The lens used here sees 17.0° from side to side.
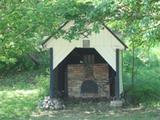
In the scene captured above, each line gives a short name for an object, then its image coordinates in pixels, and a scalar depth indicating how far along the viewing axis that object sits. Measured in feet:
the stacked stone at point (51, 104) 57.21
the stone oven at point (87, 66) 58.23
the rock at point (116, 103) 57.50
